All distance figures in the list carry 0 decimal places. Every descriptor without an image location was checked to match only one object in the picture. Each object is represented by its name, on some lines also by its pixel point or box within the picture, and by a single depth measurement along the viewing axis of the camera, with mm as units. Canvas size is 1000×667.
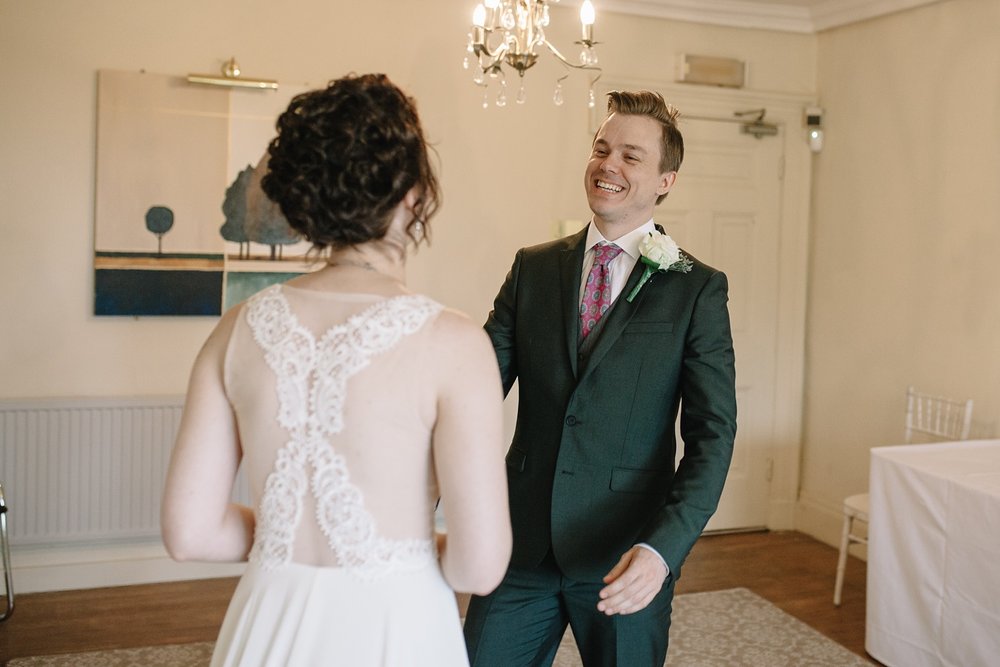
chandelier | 3166
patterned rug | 3647
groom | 2074
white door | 5398
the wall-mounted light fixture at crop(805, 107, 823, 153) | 5441
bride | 1356
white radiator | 4281
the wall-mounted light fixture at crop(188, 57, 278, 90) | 4441
